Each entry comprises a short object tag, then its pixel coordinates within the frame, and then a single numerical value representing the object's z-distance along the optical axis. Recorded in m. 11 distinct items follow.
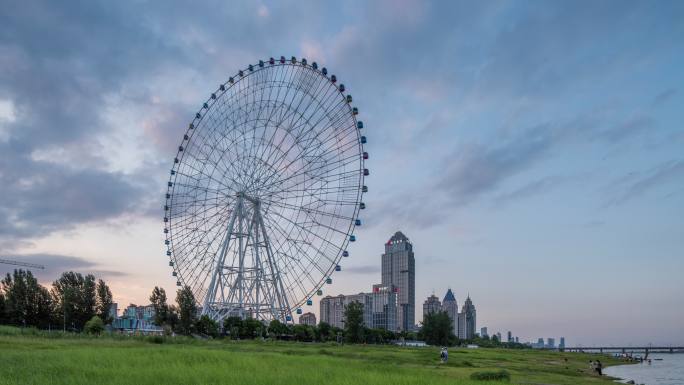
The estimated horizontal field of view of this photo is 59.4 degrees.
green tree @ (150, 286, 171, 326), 78.50
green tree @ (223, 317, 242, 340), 74.69
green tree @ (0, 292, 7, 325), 77.56
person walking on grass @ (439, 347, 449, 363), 46.41
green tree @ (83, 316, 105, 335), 64.31
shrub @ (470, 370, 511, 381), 31.08
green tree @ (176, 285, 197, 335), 76.19
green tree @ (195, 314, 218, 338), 68.25
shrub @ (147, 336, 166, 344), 51.80
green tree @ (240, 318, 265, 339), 74.56
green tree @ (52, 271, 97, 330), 76.88
